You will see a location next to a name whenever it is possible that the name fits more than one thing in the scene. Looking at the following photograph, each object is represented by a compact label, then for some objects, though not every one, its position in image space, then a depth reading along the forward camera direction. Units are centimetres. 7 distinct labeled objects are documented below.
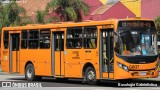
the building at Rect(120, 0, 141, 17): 5966
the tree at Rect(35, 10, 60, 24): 4966
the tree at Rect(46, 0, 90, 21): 4903
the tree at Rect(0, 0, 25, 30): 5003
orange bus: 2017
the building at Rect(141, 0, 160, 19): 5600
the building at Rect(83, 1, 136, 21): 5762
